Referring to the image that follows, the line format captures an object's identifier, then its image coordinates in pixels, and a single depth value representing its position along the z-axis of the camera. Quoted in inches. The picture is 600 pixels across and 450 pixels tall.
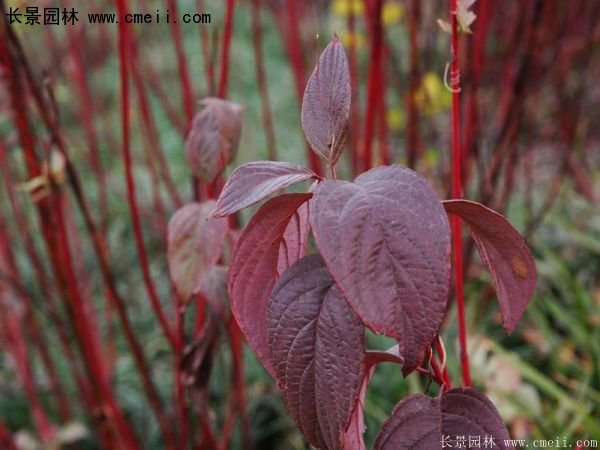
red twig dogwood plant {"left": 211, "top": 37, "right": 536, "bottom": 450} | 18.1
